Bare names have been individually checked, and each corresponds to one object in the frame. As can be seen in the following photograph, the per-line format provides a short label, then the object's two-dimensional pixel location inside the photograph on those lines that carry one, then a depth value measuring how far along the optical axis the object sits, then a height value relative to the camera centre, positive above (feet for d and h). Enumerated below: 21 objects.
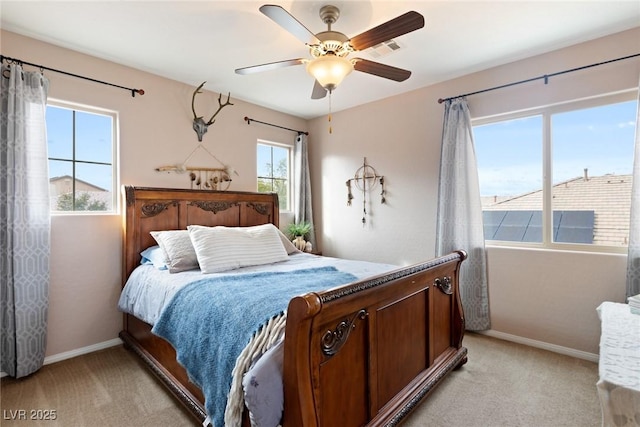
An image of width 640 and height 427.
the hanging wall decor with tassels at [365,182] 12.66 +1.14
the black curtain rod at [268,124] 12.72 +3.71
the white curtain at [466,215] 9.96 -0.18
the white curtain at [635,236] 7.45 -0.65
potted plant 12.82 -0.92
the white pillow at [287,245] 10.87 -1.22
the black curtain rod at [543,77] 7.99 +3.76
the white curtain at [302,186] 14.24 +1.08
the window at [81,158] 8.63 +1.53
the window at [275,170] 13.71 +1.80
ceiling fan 5.28 +3.15
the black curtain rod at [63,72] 7.54 +3.70
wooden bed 3.99 -2.26
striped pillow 8.25 -1.05
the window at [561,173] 8.30 +1.05
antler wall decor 10.97 +3.17
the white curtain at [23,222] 7.36 -0.25
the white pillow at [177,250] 8.22 -1.06
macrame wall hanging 10.75 +1.35
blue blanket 4.70 -1.83
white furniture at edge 3.55 -2.05
